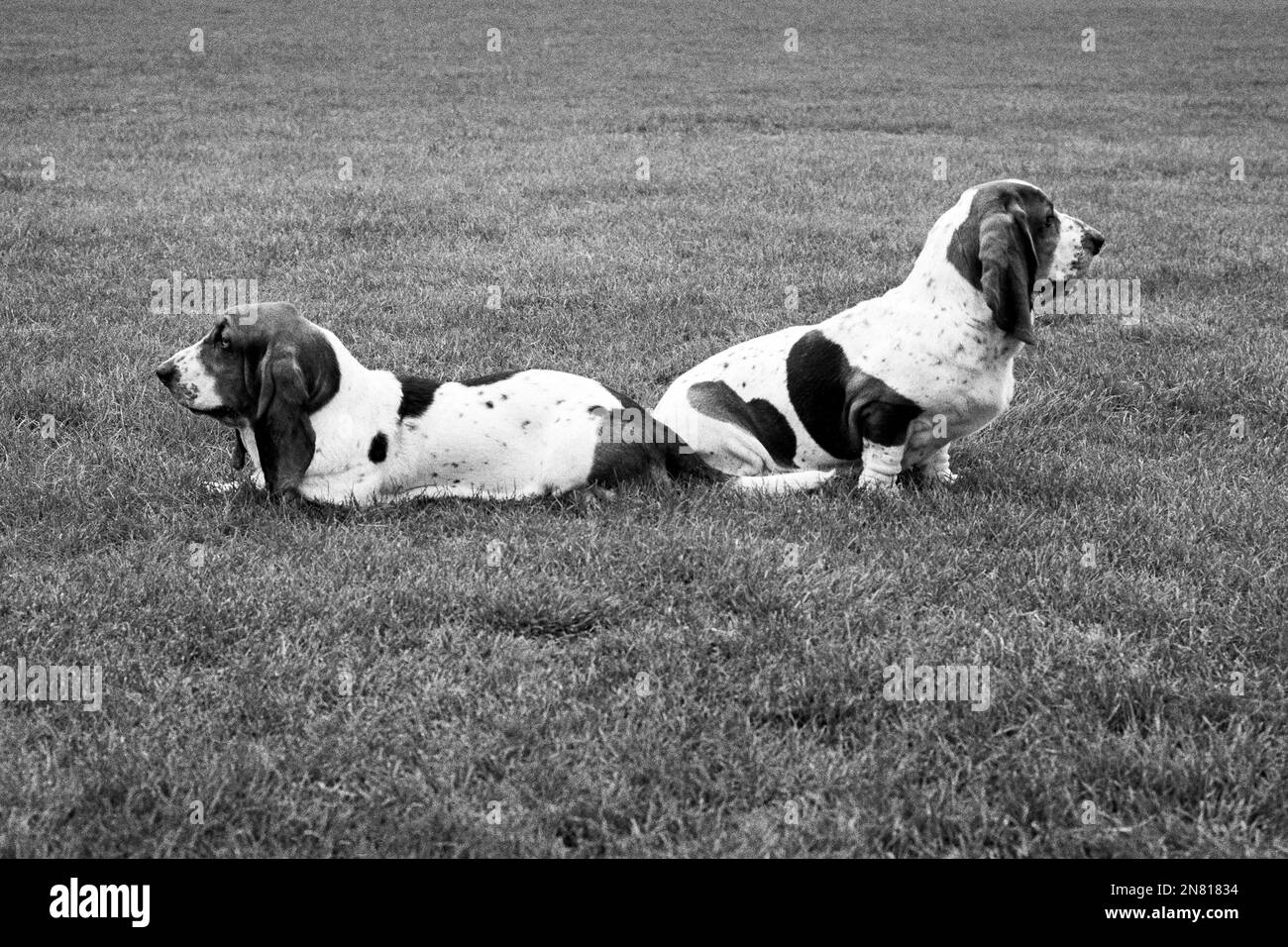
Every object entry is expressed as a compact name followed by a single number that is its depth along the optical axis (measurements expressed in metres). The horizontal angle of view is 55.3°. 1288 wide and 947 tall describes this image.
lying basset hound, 5.63
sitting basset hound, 5.79
